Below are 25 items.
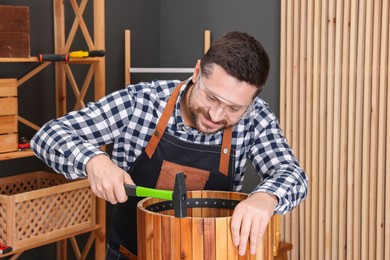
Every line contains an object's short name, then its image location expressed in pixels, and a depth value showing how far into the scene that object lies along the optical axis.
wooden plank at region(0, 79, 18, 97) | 3.12
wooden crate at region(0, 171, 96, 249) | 3.07
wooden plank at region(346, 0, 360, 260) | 3.58
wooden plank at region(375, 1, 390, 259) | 3.45
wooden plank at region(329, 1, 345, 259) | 3.63
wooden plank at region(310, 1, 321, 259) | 3.72
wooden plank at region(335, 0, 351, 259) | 3.61
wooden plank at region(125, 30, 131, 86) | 4.26
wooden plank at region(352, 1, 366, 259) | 3.55
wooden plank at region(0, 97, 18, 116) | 3.13
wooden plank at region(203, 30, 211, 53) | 4.24
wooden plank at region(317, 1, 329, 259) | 3.70
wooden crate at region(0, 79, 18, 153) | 3.13
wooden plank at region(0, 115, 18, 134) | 3.14
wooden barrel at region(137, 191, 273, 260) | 1.64
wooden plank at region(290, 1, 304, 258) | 3.83
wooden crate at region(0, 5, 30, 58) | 3.10
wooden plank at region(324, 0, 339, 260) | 3.68
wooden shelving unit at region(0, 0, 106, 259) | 3.56
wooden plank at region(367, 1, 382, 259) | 3.49
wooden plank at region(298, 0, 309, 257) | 3.79
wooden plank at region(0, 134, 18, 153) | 3.16
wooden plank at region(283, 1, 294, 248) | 3.86
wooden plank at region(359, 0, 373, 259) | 3.52
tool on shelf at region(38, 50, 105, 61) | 3.31
